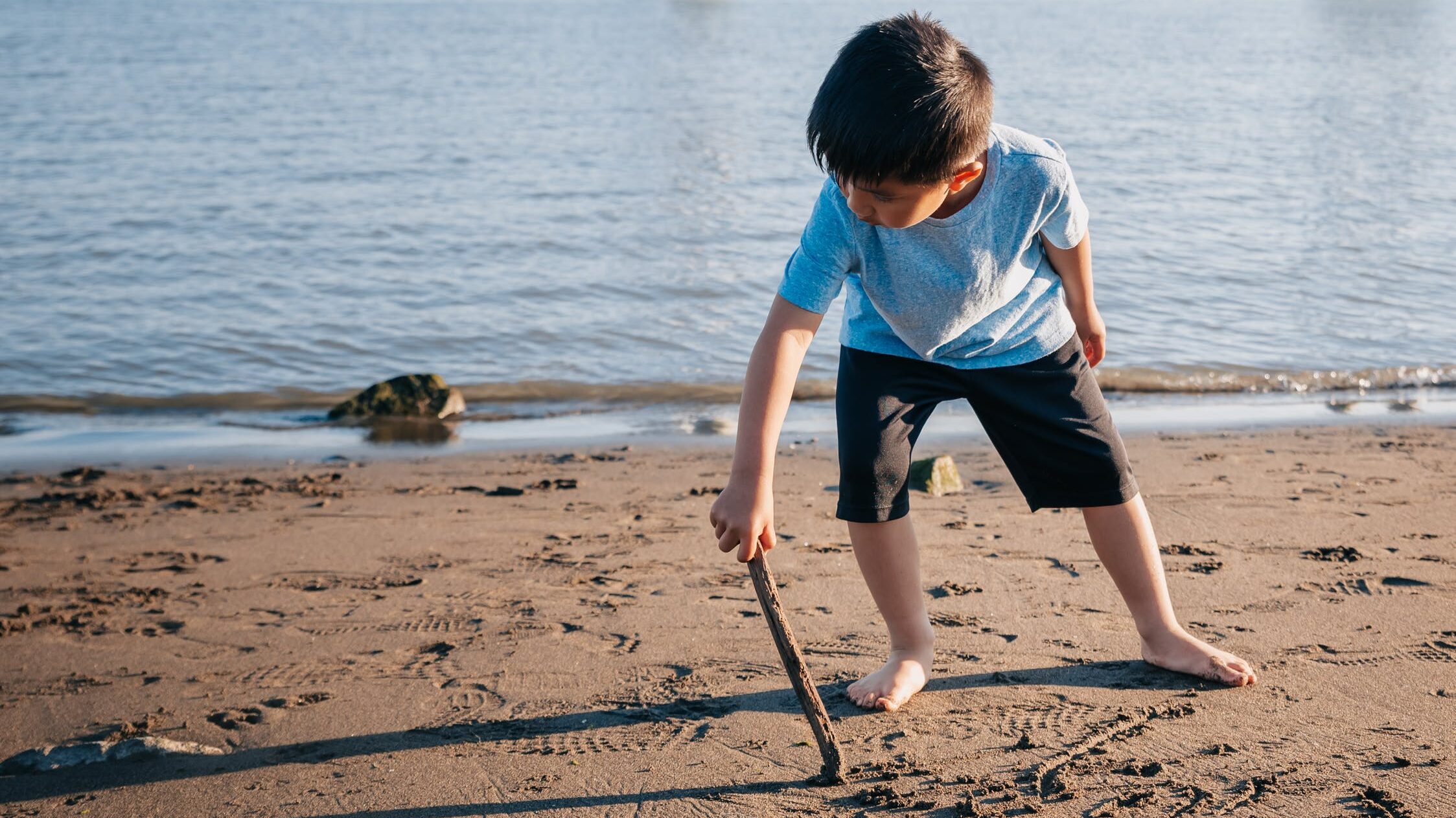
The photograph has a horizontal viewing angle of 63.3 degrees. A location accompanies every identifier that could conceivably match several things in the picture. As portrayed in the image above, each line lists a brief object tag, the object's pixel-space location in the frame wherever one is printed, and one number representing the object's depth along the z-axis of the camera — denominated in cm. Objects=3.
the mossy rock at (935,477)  464
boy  213
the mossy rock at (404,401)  667
